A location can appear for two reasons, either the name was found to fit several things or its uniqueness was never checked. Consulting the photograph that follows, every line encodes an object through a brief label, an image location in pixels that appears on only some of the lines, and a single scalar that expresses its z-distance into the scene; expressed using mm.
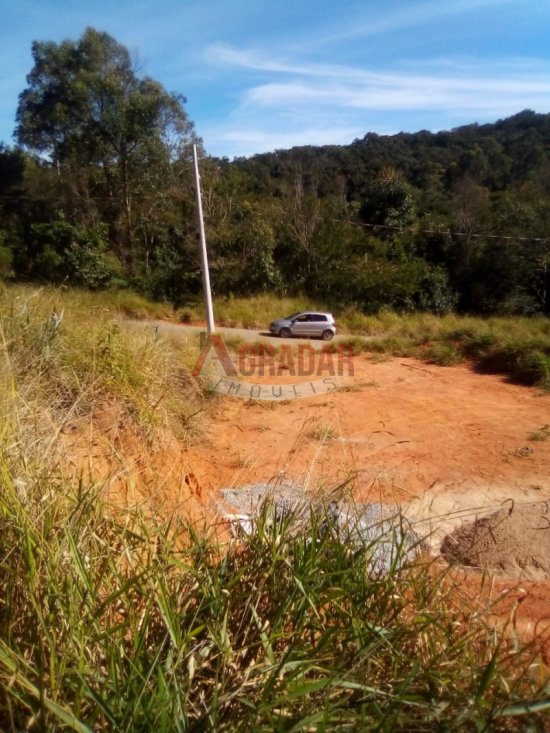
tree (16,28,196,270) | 18906
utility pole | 11609
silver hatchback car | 14391
